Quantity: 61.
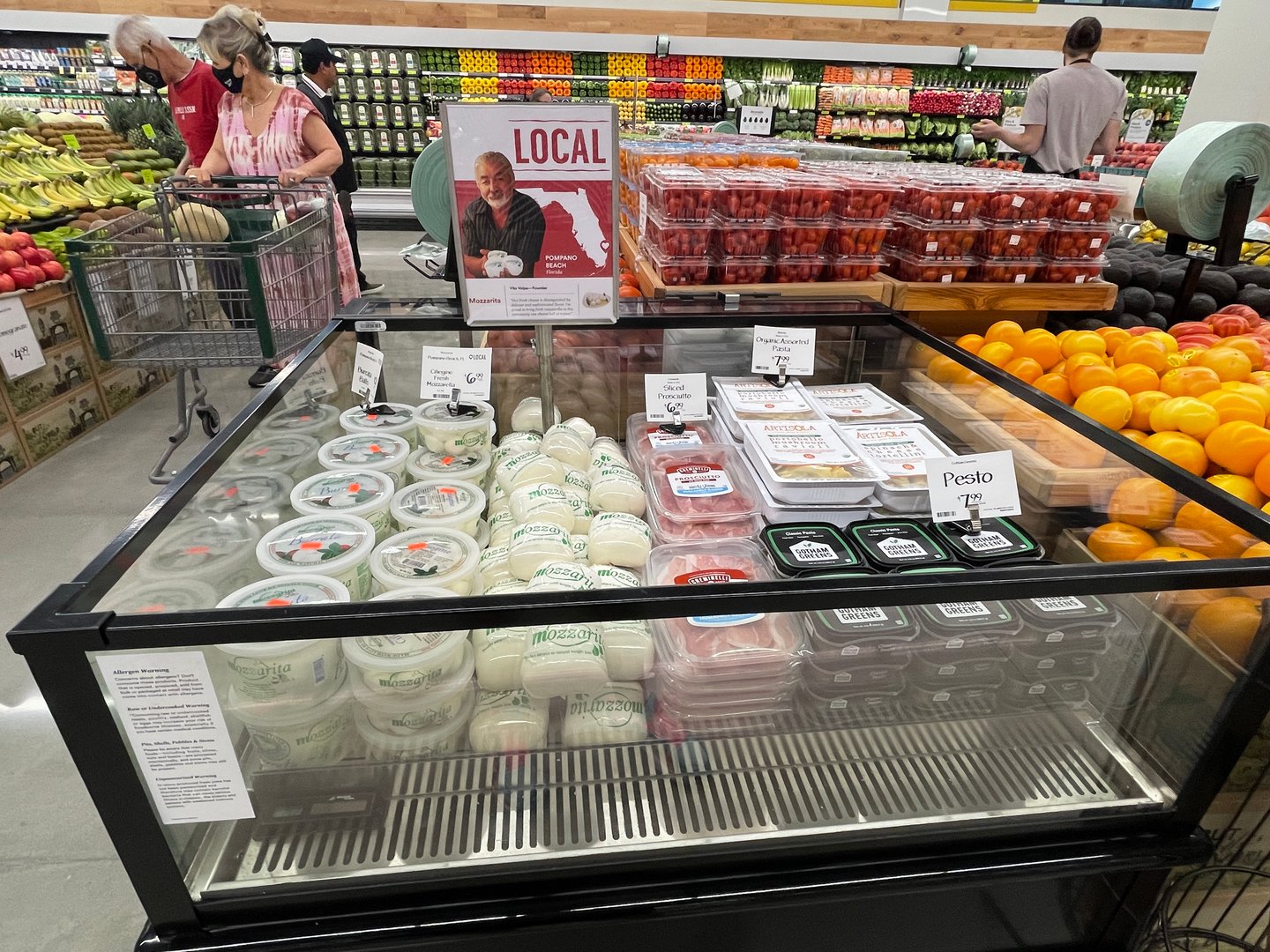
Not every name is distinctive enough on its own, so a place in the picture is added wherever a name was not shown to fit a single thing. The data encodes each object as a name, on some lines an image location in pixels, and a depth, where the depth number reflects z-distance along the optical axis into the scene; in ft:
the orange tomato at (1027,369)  5.81
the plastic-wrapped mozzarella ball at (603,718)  3.76
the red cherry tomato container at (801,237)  7.04
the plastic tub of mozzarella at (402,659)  3.27
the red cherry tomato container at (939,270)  7.29
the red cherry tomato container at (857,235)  7.17
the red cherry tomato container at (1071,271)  7.50
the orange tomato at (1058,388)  5.54
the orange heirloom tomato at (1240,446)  4.37
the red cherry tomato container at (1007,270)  7.42
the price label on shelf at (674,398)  5.68
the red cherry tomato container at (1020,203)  7.25
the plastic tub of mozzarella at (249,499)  3.84
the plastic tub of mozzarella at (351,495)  4.38
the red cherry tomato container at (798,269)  7.16
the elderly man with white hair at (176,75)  11.90
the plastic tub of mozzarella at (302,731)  3.24
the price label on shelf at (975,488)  3.80
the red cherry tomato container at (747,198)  6.87
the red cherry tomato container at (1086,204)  7.25
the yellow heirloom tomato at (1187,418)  4.69
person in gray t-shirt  13.33
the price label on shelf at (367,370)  5.55
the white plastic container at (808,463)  4.59
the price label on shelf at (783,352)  5.95
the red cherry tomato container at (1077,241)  7.39
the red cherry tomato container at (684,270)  7.03
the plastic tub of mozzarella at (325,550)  3.78
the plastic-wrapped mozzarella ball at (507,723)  3.65
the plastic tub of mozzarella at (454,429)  5.34
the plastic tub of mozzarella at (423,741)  3.53
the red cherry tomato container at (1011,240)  7.29
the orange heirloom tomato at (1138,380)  5.42
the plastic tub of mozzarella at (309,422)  4.78
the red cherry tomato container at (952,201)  7.16
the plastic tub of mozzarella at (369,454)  4.96
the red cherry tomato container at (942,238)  7.22
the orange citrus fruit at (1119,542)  4.06
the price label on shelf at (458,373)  5.30
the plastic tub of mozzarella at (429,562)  3.82
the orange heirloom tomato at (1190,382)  5.26
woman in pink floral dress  10.53
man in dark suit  15.90
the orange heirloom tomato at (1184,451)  4.64
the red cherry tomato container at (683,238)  6.92
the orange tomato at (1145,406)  5.10
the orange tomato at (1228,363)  5.62
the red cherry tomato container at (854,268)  7.30
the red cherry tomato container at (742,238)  6.95
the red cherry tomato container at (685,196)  6.80
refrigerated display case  2.87
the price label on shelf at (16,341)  10.24
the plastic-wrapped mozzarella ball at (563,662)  3.58
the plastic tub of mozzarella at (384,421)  5.38
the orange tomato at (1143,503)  3.90
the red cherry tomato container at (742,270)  7.08
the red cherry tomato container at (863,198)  7.03
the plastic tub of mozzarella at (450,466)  5.08
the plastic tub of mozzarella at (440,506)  4.46
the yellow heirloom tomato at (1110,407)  5.06
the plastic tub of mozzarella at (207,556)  3.28
